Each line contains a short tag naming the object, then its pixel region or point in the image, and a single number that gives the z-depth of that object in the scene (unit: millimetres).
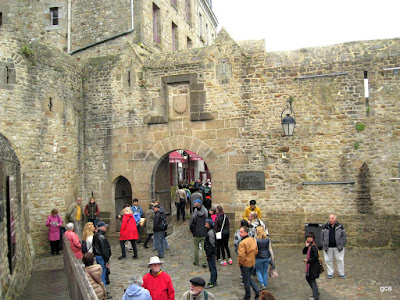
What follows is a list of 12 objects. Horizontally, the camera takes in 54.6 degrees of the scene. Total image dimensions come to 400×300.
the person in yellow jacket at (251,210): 9101
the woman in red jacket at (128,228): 9094
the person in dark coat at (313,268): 6347
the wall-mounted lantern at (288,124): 10141
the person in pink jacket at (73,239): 7496
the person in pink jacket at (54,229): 9953
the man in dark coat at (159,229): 9117
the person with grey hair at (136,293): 4160
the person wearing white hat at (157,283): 4664
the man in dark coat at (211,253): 7134
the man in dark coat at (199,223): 8172
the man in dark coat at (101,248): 6777
